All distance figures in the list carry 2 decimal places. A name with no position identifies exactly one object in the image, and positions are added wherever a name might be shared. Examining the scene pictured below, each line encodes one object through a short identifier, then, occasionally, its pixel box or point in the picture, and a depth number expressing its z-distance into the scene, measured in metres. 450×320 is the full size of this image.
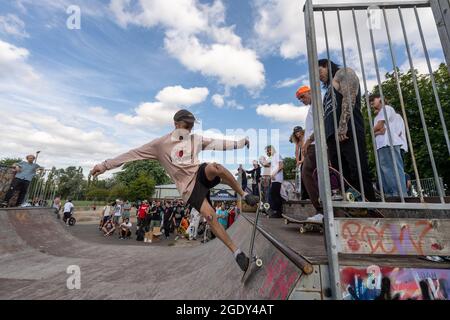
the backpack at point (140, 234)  13.13
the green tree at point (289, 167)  57.45
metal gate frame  1.62
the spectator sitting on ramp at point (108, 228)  14.63
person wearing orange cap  3.38
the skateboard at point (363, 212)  2.51
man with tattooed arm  2.56
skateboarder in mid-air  2.55
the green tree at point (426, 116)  14.68
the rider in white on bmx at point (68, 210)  16.05
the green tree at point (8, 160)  90.82
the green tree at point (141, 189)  56.06
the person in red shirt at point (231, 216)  15.45
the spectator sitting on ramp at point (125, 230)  13.48
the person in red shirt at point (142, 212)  13.99
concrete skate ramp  2.02
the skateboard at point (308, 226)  3.04
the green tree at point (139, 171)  63.09
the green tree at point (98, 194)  77.94
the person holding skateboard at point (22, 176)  7.91
